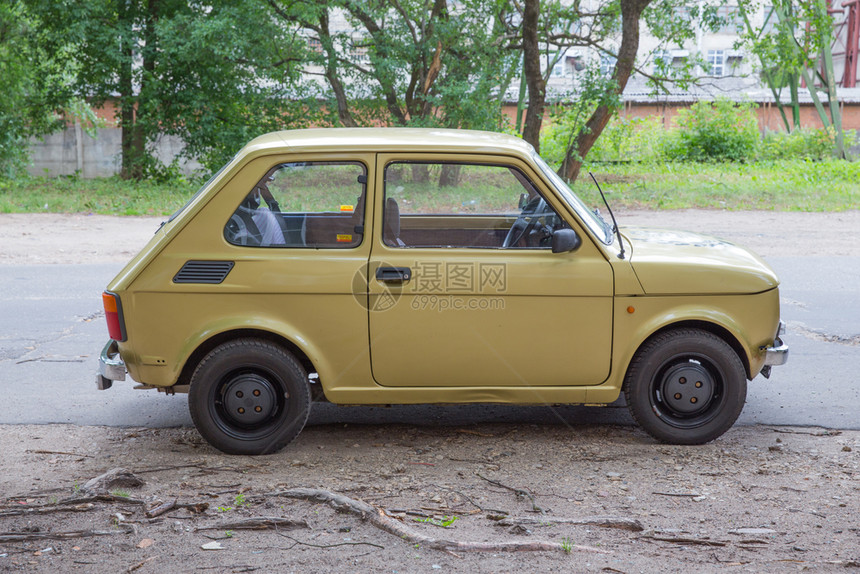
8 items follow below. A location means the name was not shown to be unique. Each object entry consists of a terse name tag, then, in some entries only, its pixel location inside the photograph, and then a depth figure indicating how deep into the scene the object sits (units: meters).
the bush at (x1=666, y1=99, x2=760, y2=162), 29.56
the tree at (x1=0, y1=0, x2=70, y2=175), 21.28
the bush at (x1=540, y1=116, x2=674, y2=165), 24.64
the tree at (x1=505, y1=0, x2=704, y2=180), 17.97
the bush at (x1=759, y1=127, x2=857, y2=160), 29.48
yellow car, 4.70
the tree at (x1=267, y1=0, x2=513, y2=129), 19.77
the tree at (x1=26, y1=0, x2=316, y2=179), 19.75
